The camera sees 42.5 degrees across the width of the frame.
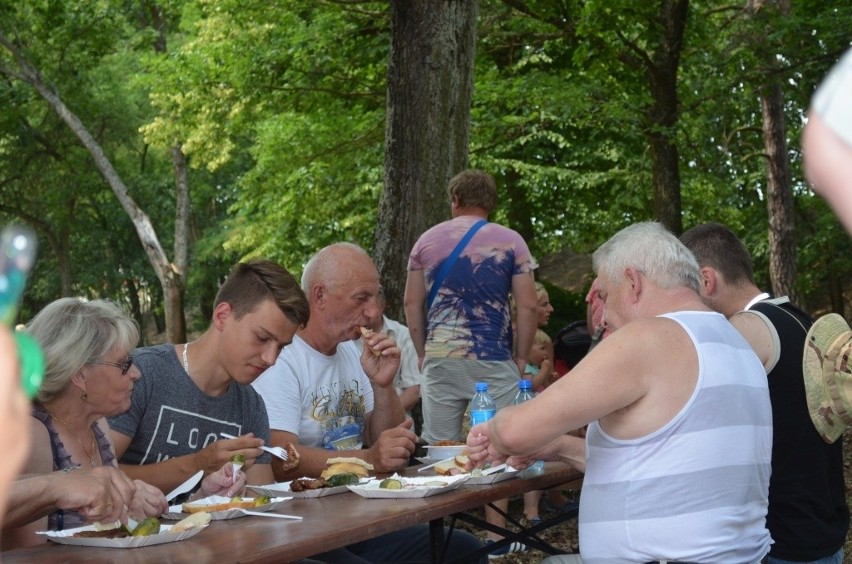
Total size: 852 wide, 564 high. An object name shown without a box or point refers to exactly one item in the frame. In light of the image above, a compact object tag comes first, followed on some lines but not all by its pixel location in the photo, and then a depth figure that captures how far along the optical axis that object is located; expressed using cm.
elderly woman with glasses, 329
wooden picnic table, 267
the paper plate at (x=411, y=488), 355
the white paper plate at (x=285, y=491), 368
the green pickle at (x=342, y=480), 378
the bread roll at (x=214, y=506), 331
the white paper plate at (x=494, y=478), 382
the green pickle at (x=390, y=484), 361
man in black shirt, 383
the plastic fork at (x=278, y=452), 373
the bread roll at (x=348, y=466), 393
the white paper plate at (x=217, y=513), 325
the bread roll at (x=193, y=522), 289
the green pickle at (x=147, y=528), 283
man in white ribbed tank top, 287
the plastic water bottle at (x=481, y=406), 437
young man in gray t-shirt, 386
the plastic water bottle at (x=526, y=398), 402
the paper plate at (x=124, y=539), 277
